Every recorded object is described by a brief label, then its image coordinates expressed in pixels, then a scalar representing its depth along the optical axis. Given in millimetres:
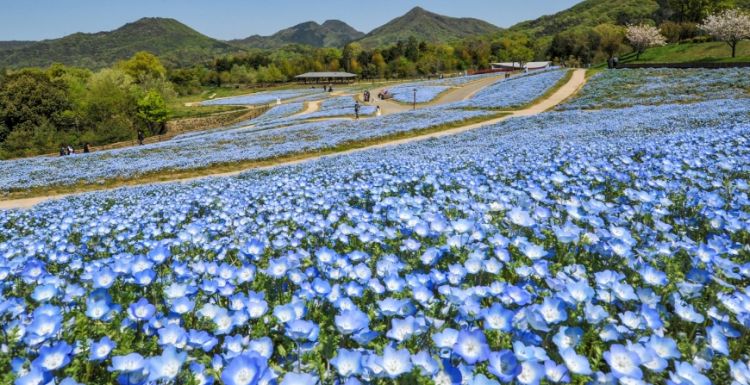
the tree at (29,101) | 42155
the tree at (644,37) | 48308
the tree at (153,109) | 42626
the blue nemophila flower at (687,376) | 322
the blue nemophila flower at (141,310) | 428
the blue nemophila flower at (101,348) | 387
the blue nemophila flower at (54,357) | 355
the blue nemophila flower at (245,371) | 296
